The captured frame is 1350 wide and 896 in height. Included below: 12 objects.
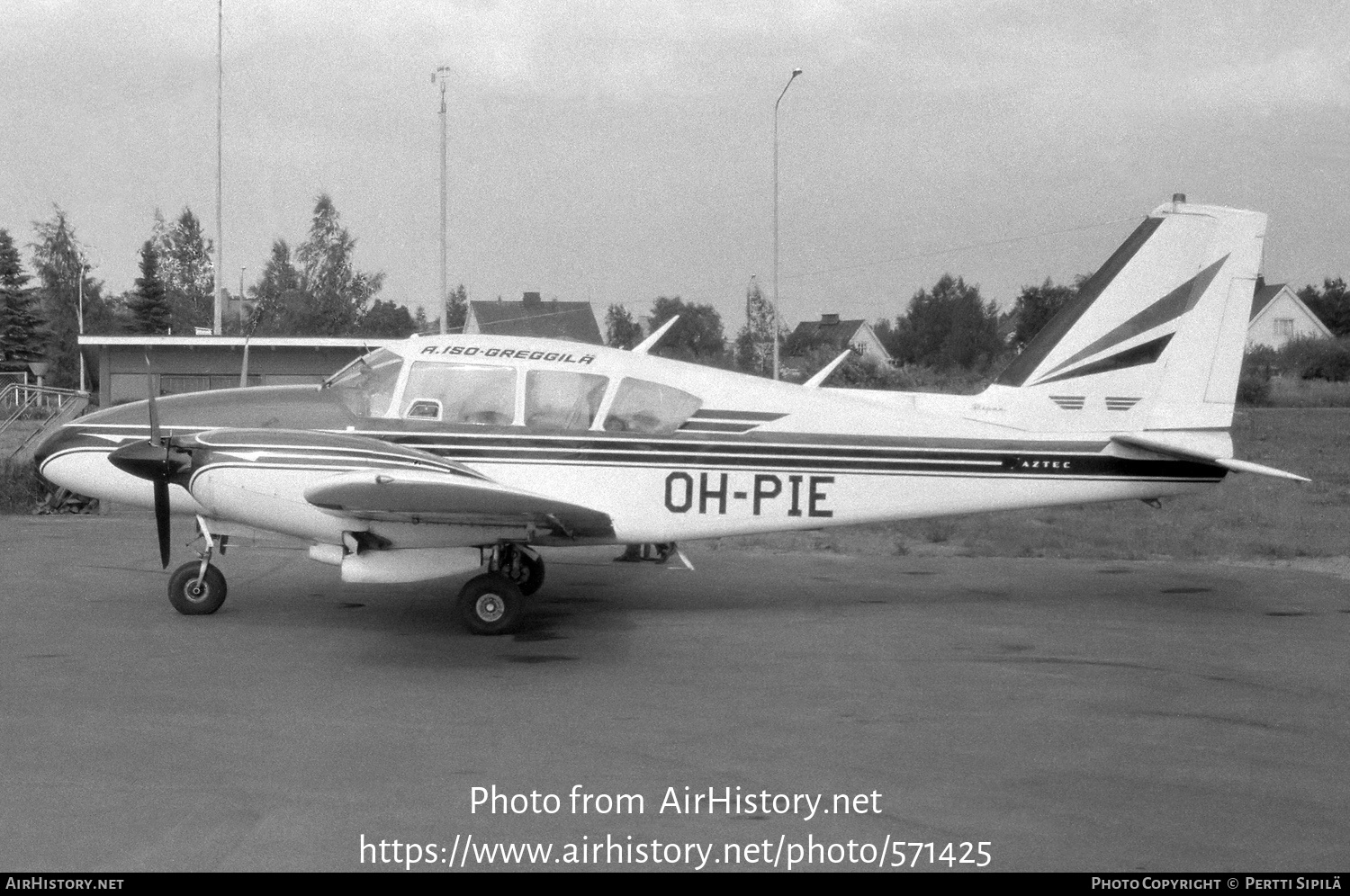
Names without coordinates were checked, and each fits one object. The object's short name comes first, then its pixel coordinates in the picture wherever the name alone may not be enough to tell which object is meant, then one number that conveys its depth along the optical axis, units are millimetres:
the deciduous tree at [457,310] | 74250
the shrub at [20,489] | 18938
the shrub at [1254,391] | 37562
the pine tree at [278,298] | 59219
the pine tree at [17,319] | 69562
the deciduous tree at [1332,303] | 74750
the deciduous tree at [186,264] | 73562
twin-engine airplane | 9562
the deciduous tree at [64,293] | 71688
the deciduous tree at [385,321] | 64688
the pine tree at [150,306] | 71000
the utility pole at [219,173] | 35400
